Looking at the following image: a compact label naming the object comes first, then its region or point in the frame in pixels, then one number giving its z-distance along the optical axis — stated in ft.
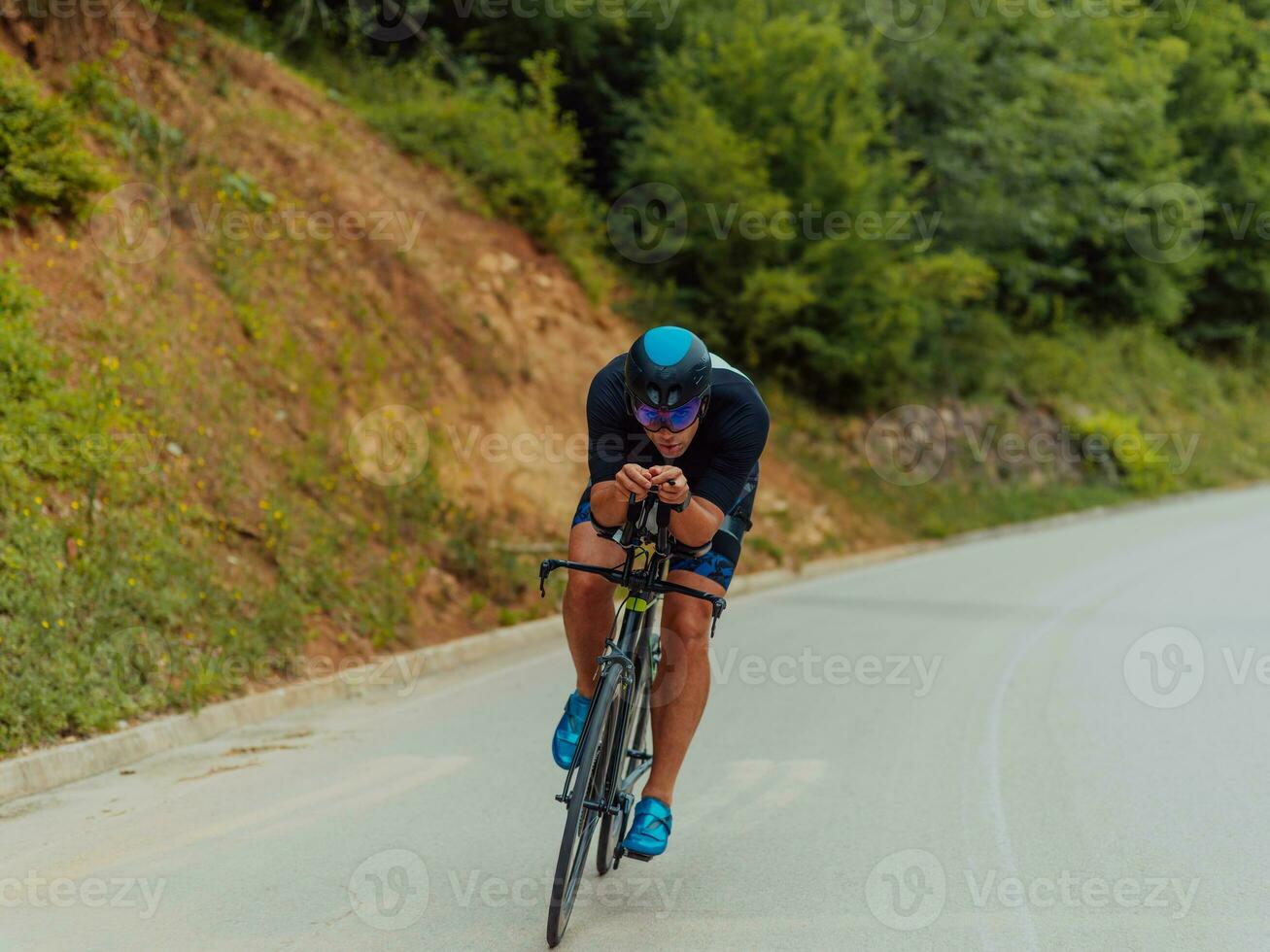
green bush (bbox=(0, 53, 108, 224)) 36.27
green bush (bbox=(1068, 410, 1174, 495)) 105.70
